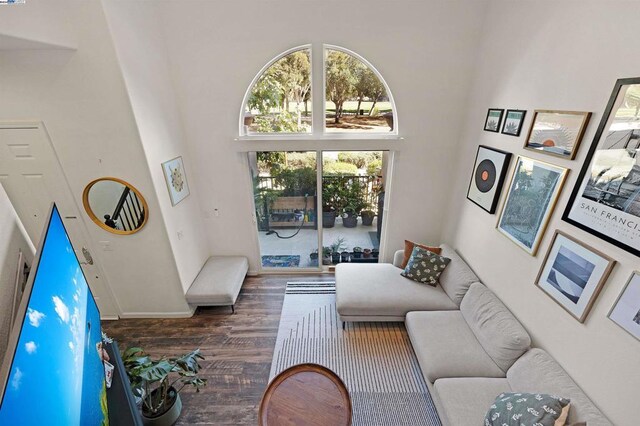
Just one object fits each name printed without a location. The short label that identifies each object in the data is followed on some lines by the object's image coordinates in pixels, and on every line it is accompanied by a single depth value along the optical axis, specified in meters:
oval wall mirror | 2.71
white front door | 2.42
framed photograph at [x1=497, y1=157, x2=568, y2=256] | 2.11
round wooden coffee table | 1.91
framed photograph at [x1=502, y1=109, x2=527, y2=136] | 2.45
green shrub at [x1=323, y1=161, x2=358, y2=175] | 3.71
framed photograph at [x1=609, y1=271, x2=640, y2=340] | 1.53
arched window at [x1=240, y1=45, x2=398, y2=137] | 3.22
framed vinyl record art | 2.67
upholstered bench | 3.31
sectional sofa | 1.98
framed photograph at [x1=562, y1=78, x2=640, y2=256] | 1.56
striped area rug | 2.37
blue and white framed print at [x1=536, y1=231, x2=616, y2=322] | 1.74
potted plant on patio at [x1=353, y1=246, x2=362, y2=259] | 4.34
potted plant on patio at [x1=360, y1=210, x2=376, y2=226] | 4.12
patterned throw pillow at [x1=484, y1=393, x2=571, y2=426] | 1.64
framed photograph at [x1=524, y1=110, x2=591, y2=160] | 1.90
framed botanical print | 2.96
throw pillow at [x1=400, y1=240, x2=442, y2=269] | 3.50
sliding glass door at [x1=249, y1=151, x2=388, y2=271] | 3.70
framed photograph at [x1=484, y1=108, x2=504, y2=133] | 2.72
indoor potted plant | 1.97
